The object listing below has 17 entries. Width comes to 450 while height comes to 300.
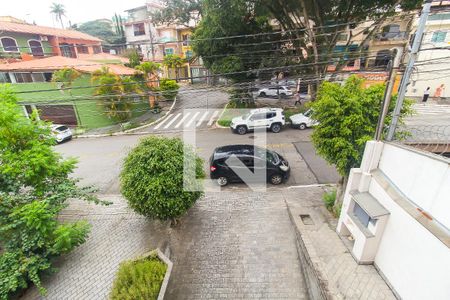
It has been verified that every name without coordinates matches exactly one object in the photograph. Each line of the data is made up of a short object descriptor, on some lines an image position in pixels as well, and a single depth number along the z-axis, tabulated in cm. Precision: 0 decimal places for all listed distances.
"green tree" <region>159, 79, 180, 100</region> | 2462
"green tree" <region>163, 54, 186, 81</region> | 2997
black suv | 1003
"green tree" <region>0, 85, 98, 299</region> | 596
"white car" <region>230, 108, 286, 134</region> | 1611
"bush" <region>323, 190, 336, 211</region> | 862
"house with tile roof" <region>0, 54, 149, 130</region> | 1958
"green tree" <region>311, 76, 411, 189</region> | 652
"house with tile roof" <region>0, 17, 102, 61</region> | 2725
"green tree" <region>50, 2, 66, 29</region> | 5388
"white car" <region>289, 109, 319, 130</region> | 1622
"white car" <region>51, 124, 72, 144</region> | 1813
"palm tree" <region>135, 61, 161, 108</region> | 2270
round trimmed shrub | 664
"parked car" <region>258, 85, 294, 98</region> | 2481
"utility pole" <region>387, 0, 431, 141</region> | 454
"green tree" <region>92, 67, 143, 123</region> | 1833
